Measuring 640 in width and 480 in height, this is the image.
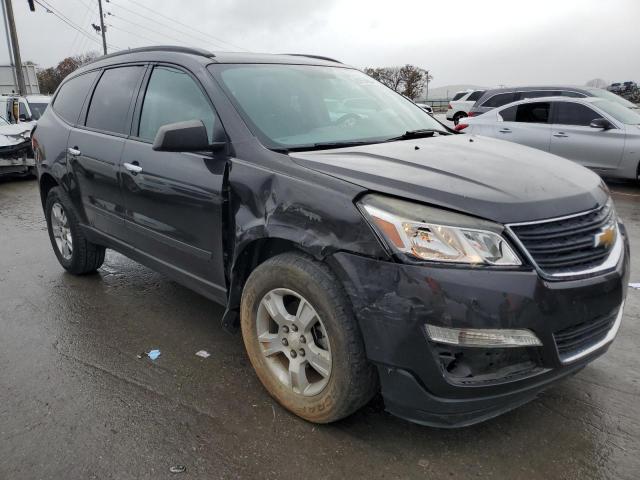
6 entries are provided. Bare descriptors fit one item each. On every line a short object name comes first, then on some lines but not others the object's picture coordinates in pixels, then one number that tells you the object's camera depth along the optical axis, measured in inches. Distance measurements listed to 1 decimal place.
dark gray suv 82.0
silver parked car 339.0
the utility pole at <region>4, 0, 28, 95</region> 984.3
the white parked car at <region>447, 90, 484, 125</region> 861.2
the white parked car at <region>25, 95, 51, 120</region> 615.5
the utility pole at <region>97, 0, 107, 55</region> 1570.0
